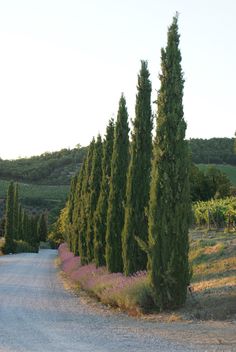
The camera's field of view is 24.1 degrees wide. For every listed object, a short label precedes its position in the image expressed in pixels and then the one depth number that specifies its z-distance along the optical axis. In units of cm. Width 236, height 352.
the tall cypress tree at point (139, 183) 1867
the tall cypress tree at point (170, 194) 1410
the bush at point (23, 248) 6568
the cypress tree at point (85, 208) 3079
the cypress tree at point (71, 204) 5202
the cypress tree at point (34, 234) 8525
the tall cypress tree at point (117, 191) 2131
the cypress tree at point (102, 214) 2484
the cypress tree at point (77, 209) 3862
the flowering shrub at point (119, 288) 1464
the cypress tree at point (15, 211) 6209
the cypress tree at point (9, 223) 5892
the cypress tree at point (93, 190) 2899
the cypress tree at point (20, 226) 7419
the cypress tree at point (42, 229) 10156
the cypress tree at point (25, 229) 7912
